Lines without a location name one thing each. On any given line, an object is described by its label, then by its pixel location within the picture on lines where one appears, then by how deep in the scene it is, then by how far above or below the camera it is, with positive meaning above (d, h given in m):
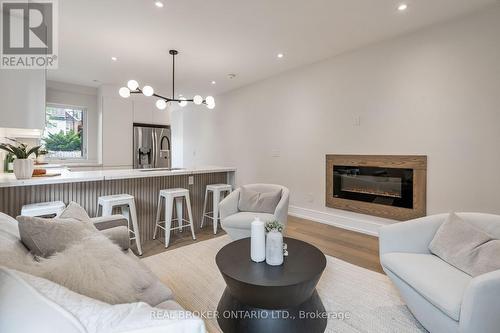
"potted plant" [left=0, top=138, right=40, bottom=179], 2.34 -0.01
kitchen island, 2.40 -0.28
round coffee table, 1.39 -0.79
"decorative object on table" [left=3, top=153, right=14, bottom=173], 3.40 -0.02
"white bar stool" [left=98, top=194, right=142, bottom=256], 2.63 -0.48
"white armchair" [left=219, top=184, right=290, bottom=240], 2.87 -0.61
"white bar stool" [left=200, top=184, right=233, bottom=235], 3.67 -0.49
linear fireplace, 3.18 -0.27
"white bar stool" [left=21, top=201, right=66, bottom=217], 2.19 -0.42
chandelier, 3.13 +0.94
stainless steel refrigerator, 5.78 +0.43
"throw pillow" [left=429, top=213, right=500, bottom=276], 1.48 -0.53
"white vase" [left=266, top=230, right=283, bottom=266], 1.60 -0.55
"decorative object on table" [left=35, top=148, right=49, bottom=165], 3.92 +0.08
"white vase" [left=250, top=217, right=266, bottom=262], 1.66 -0.52
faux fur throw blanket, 0.84 -0.41
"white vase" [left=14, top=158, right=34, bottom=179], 2.34 -0.05
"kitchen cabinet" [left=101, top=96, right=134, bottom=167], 5.36 +0.73
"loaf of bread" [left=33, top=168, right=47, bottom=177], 2.79 -0.10
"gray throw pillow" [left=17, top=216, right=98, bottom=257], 1.19 -0.36
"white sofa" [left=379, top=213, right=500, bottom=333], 1.20 -0.67
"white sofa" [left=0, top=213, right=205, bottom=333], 0.59 -0.38
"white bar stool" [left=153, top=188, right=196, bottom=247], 3.09 -0.57
